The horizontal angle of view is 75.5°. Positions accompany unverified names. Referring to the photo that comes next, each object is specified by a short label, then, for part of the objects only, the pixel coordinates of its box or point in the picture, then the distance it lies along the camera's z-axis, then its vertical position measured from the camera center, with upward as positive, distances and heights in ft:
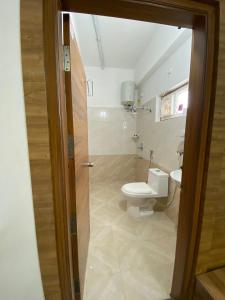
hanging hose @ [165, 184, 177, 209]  6.40 -3.29
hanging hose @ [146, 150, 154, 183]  8.73 -1.46
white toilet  6.63 -2.75
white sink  4.67 -1.53
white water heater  10.18 +2.83
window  6.25 +1.40
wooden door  2.67 -0.41
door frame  2.14 +0.47
